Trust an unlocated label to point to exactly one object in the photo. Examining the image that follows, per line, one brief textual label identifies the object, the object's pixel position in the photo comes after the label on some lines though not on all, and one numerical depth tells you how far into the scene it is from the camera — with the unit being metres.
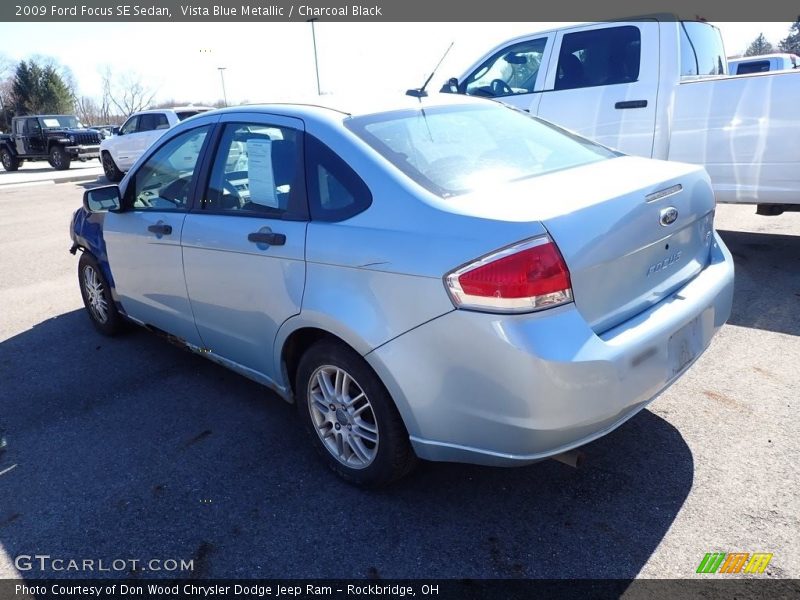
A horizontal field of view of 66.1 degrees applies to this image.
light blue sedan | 2.17
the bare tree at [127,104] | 94.63
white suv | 16.55
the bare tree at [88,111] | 85.27
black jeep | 24.38
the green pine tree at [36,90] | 61.50
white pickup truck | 5.31
